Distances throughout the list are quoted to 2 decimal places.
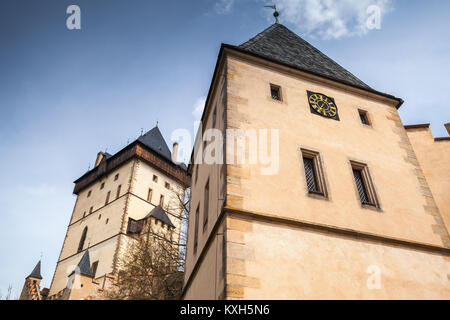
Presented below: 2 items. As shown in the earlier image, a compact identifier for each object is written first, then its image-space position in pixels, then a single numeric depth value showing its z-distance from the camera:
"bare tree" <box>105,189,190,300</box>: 18.91
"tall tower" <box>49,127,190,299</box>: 38.53
